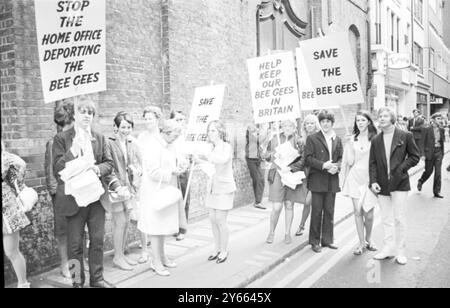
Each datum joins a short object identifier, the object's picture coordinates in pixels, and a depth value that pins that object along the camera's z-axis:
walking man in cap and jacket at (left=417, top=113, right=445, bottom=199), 10.41
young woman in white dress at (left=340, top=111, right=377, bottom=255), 6.07
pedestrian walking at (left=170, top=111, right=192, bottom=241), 6.42
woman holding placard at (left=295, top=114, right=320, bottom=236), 6.60
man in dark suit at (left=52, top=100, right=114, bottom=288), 4.48
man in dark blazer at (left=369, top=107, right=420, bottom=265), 5.64
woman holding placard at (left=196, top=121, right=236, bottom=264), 5.64
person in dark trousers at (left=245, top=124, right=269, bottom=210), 9.59
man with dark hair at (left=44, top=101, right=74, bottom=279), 4.89
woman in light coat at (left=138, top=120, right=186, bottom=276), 5.00
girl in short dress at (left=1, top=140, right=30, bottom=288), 4.34
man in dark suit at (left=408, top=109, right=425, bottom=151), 10.78
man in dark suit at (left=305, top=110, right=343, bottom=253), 6.12
